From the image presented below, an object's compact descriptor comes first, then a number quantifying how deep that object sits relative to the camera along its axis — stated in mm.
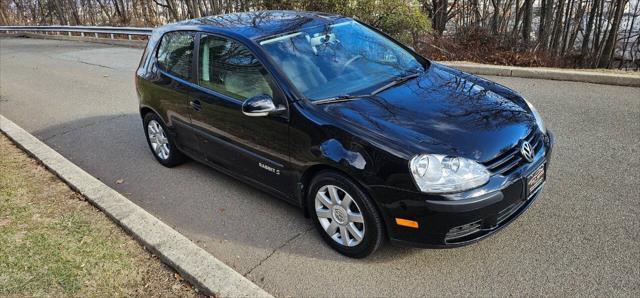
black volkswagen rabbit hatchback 3037
